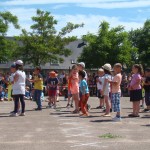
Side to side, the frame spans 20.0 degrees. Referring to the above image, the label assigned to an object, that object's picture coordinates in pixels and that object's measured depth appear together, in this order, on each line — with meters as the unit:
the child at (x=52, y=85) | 17.38
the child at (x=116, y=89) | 12.38
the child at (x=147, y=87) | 15.49
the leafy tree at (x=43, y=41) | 50.88
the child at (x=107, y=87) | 13.12
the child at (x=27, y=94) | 25.44
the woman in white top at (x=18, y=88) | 13.61
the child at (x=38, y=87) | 16.23
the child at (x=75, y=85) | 14.73
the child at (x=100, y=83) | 14.89
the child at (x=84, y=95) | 13.78
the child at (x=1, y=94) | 23.43
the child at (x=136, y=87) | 13.33
